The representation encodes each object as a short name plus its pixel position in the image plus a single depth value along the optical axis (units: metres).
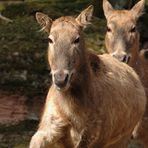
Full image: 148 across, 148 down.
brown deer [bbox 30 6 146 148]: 17.25
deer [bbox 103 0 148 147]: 24.75
